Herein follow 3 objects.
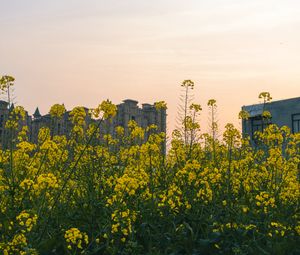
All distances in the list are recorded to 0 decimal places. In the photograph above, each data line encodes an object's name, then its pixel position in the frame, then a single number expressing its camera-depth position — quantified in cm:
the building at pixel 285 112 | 3878
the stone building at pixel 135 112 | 7962
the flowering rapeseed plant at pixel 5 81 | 625
